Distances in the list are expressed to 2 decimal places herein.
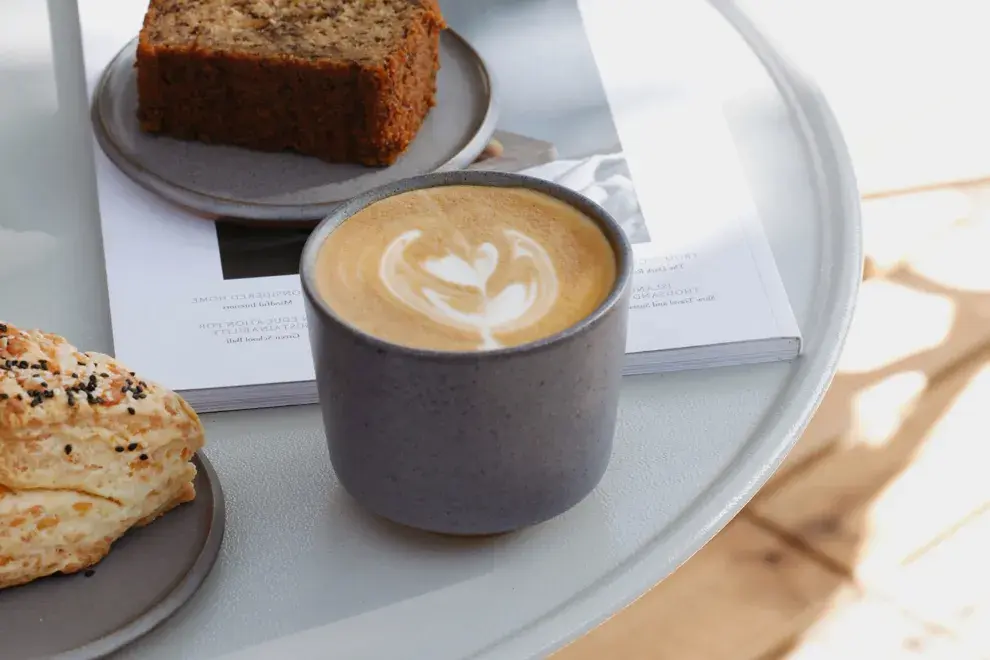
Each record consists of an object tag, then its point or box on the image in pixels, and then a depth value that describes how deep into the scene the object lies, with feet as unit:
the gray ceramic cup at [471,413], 2.40
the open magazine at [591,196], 2.74
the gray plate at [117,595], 2.41
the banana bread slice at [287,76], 2.96
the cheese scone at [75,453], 2.43
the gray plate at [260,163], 2.92
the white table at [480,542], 2.50
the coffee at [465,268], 2.45
